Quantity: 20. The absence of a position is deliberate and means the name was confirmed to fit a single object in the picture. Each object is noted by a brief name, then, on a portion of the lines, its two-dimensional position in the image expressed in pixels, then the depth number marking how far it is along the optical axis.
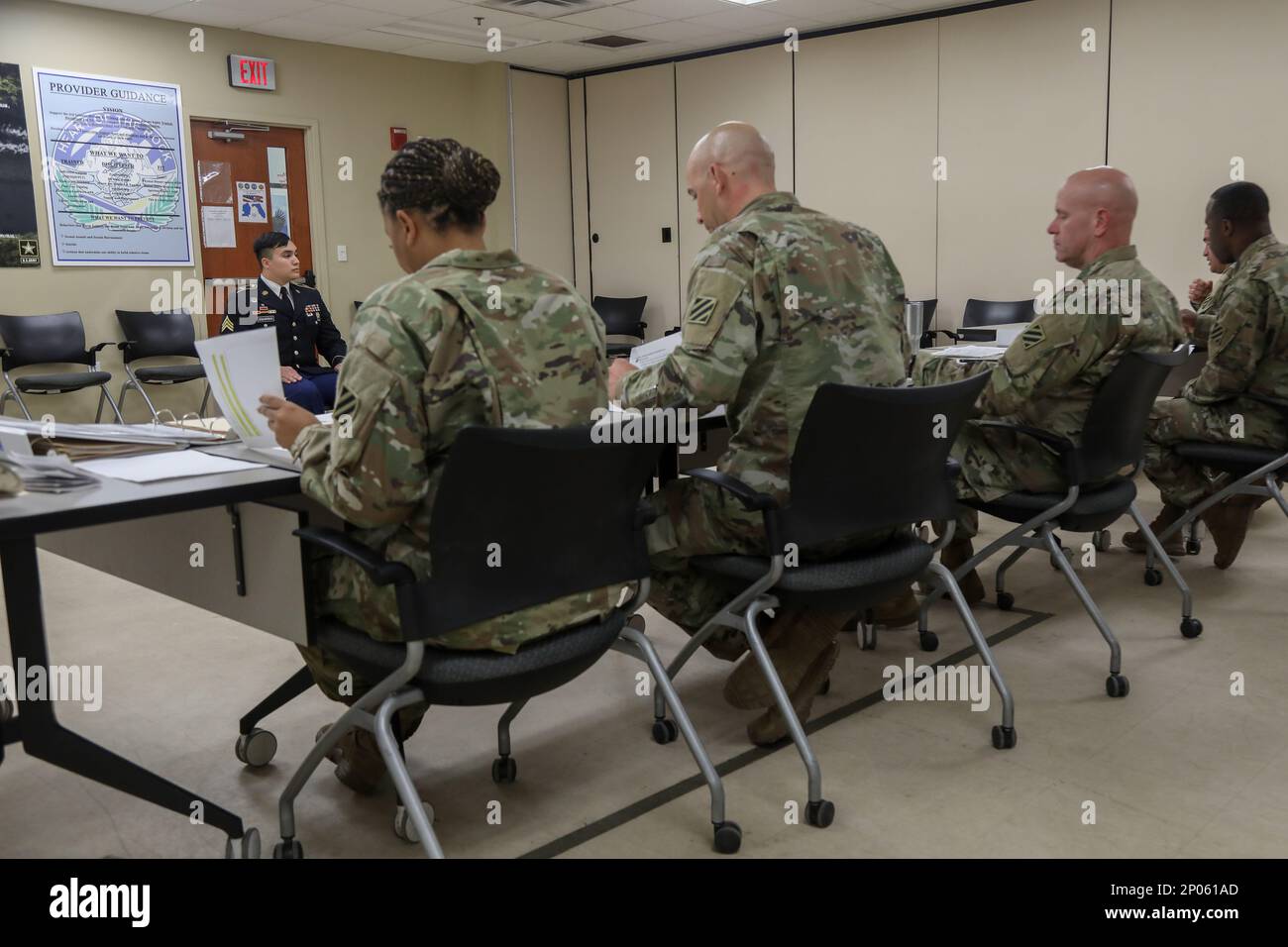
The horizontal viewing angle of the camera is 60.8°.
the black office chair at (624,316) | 8.52
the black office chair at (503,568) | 1.60
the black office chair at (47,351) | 6.00
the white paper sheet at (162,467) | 1.72
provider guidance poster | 6.39
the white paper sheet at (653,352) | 2.49
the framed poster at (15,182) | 6.16
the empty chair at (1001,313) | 6.73
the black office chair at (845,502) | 2.02
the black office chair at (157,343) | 6.53
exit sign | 7.12
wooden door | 7.15
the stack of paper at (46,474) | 1.60
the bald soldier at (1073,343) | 2.82
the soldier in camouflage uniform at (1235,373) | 3.53
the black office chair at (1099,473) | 2.74
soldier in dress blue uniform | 5.11
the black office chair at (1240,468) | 3.48
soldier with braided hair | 1.63
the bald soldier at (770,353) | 2.21
